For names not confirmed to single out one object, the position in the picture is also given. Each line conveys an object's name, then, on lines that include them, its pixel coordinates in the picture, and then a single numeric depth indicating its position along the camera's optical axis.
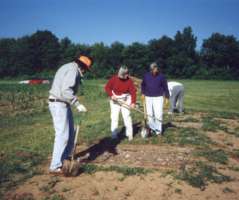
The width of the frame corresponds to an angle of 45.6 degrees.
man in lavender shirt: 8.96
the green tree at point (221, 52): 70.12
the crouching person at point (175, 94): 12.82
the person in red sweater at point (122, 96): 8.45
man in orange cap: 5.54
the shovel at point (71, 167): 5.57
